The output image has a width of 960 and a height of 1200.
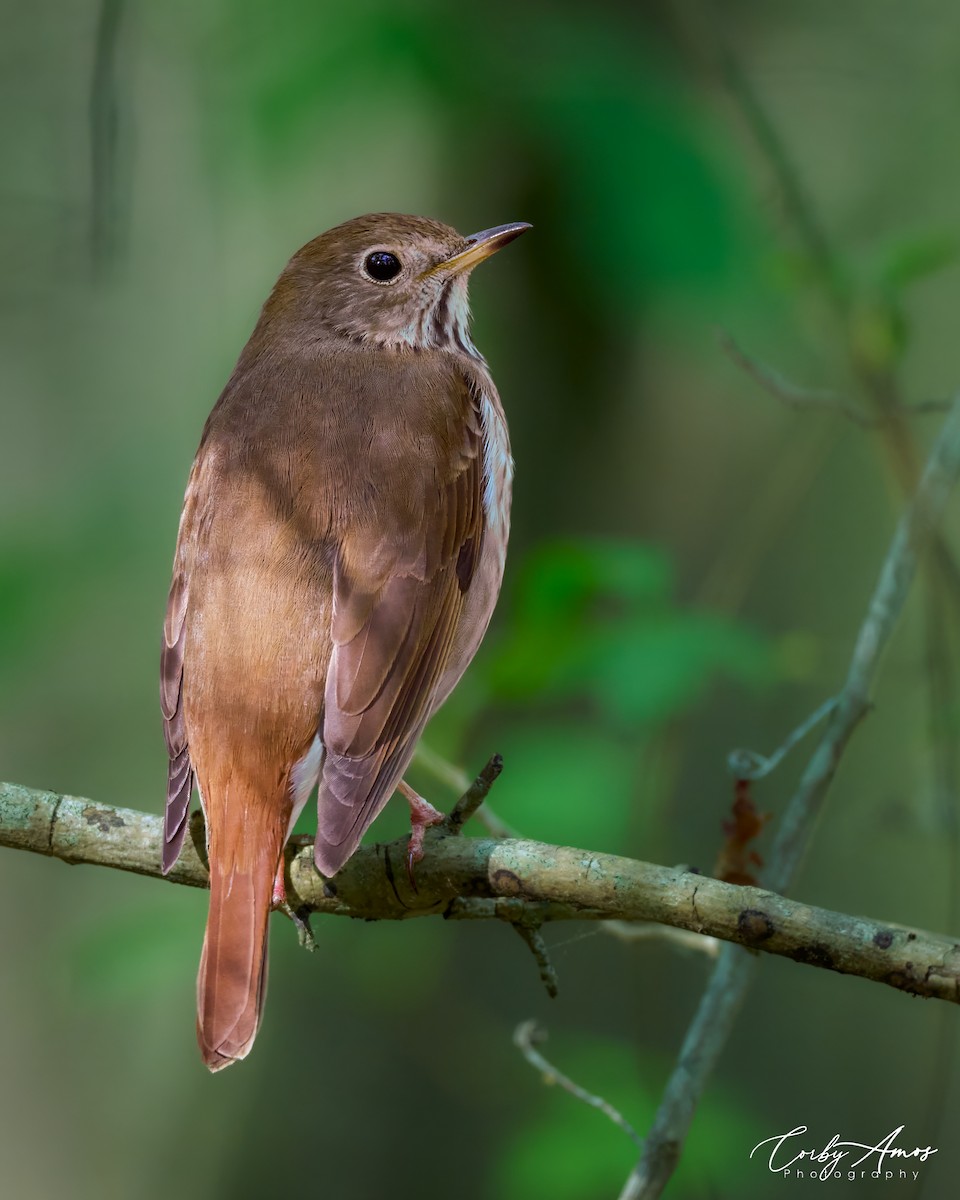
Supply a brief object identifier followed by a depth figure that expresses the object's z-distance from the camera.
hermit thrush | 6.41
